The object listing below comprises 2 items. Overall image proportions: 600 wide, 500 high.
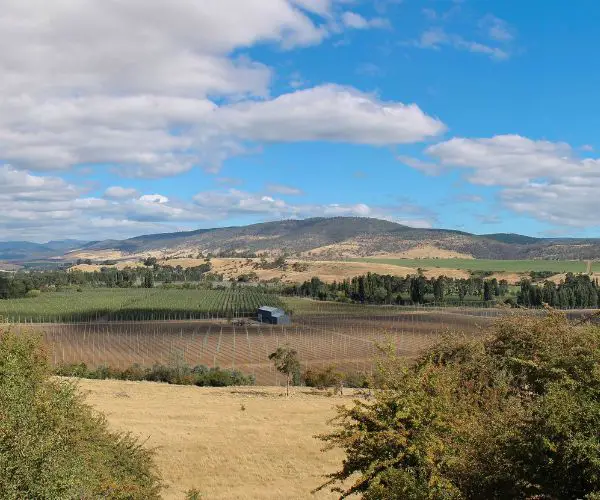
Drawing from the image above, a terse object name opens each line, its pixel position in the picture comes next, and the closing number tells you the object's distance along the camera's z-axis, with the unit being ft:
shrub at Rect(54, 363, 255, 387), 236.02
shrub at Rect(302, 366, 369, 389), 223.30
